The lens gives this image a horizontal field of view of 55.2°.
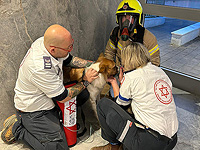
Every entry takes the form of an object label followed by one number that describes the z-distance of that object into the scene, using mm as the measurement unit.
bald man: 1991
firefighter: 2705
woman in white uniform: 1778
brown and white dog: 2475
